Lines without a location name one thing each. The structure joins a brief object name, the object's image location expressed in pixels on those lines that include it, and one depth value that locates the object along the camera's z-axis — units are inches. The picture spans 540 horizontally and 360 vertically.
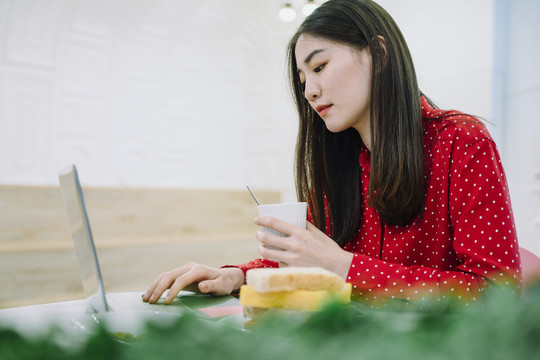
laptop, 23.8
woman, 35.8
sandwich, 18.2
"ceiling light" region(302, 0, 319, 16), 127.0
